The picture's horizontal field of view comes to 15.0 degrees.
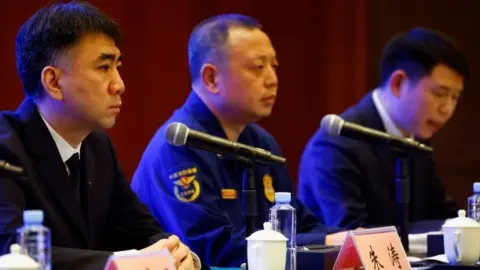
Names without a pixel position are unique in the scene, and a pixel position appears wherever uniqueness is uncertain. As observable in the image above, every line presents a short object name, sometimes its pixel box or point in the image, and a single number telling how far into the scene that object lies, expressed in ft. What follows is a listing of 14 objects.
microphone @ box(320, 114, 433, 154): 18.04
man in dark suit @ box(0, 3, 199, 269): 15.31
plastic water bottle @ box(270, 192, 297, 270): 15.81
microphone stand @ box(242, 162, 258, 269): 15.29
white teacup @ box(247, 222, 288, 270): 13.83
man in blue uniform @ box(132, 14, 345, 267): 18.36
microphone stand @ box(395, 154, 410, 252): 18.86
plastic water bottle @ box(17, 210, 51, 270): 11.65
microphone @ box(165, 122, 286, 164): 15.17
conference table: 14.86
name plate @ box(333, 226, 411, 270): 14.30
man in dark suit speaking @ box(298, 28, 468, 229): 22.44
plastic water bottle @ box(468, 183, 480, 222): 19.17
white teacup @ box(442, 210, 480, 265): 16.92
